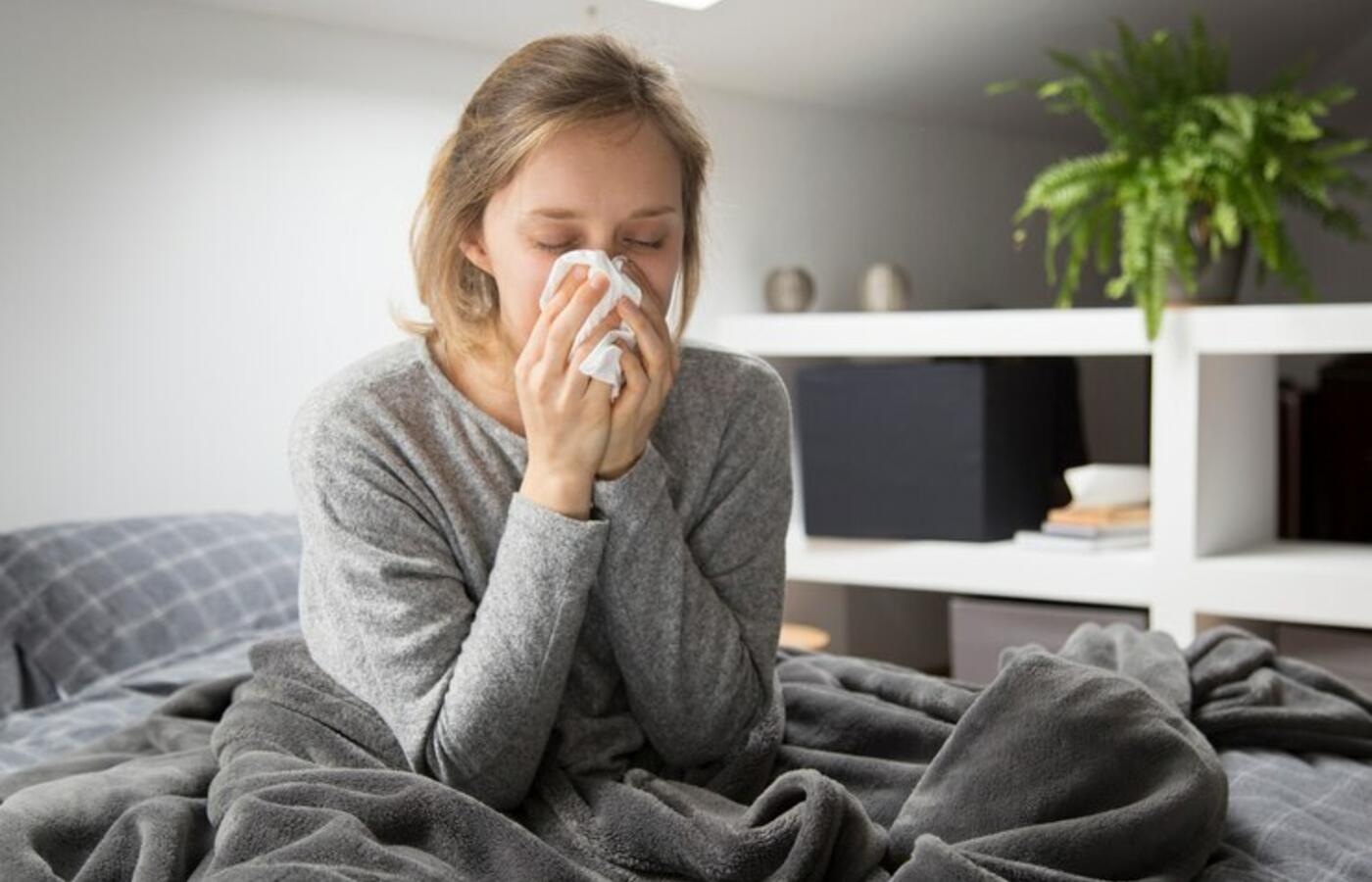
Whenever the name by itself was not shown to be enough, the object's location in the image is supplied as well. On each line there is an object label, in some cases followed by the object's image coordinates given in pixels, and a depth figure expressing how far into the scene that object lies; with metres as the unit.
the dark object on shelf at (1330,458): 3.96
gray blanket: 1.06
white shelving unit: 2.67
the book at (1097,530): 2.92
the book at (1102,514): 2.94
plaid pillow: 2.15
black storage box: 3.02
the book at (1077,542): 2.93
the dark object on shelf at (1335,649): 2.62
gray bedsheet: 1.84
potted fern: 2.79
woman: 1.24
